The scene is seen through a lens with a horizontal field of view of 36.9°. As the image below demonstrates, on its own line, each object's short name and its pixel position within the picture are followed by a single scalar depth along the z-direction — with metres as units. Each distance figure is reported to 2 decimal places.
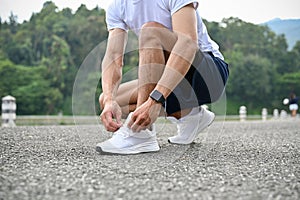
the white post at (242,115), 12.59
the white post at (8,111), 7.21
